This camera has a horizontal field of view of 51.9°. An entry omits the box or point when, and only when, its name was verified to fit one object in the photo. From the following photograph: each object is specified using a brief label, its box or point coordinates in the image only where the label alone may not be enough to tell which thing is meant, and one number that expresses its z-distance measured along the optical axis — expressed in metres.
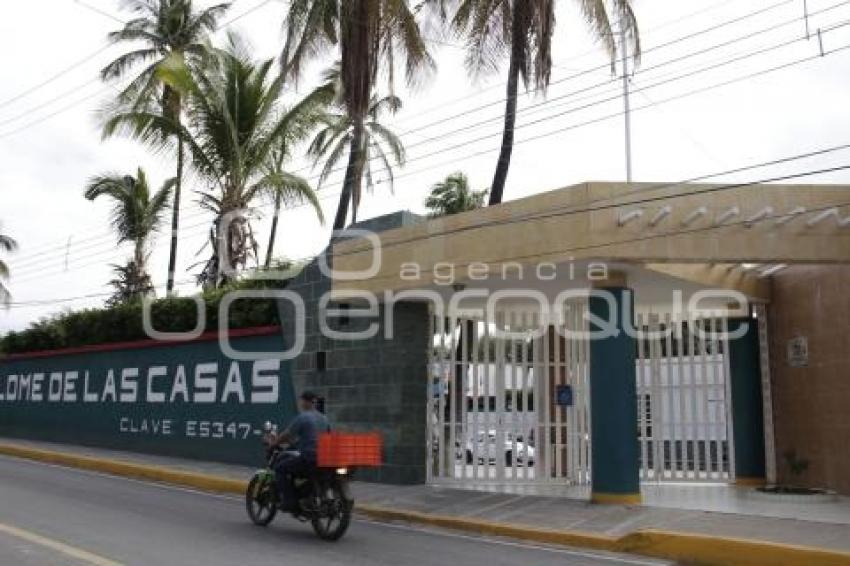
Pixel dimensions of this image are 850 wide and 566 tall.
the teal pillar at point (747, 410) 14.20
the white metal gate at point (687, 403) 14.41
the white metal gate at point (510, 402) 13.88
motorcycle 9.12
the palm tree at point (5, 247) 39.06
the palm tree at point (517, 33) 16.31
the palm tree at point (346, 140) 25.92
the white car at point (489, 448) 13.85
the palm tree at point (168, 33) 25.73
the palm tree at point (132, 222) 28.11
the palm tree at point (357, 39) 16.77
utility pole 16.62
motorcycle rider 9.34
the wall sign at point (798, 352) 13.59
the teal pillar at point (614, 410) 11.47
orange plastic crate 9.07
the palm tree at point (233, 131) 20.00
